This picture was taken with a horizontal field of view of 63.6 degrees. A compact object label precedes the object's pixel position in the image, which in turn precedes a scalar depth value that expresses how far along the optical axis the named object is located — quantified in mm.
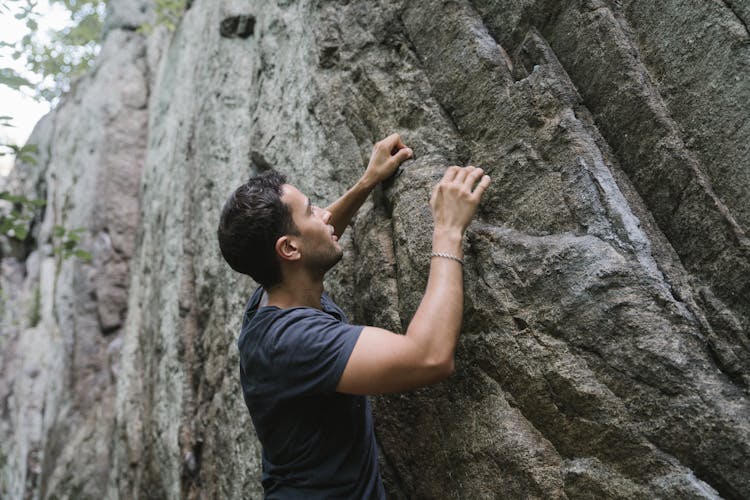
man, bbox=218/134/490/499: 2438
